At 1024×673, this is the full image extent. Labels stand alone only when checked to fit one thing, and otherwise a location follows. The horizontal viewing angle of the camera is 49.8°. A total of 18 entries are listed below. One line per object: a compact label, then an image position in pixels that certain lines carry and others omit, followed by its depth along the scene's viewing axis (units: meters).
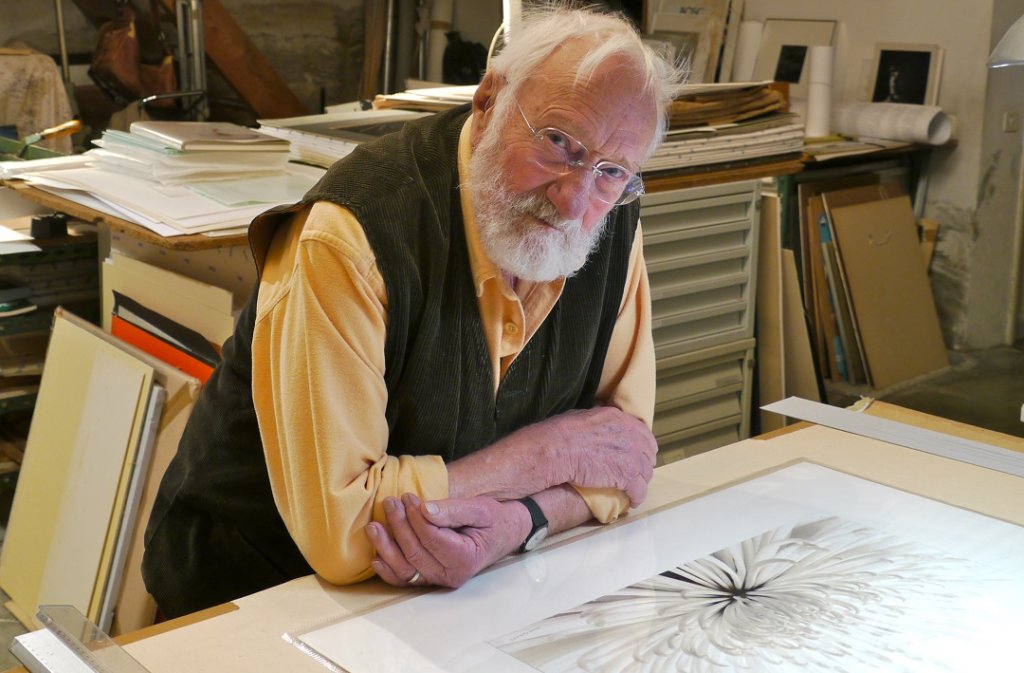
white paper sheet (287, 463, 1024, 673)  1.17
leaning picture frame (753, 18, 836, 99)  4.94
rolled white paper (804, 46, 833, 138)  4.67
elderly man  1.28
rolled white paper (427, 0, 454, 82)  5.20
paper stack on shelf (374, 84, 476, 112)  2.62
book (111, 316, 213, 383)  2.32
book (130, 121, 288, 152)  2.31
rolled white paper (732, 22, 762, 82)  5.16
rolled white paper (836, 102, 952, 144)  4.49
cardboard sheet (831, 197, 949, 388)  4.41
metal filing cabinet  2.75
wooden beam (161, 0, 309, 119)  4.68
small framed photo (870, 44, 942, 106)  4.67
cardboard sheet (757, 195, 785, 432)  2.99
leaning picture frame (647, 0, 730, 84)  5.15
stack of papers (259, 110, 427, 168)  2.47
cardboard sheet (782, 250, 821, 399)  3.06
